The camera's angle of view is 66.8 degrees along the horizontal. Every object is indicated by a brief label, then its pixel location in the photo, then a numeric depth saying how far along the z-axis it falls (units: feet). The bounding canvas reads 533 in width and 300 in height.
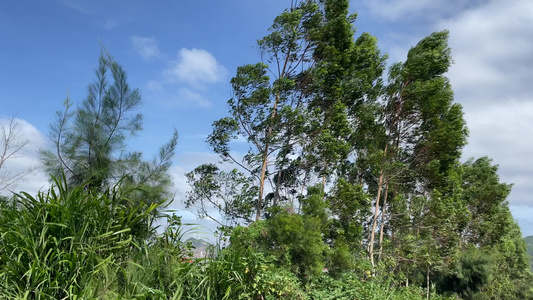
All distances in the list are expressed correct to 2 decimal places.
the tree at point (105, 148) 25.95
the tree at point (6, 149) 31.10
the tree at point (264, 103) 33.09
